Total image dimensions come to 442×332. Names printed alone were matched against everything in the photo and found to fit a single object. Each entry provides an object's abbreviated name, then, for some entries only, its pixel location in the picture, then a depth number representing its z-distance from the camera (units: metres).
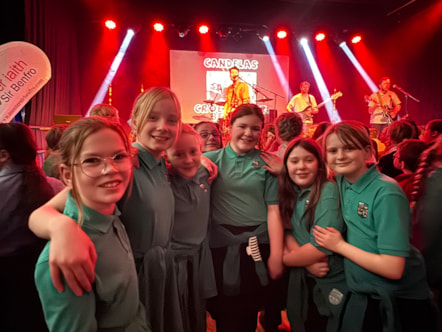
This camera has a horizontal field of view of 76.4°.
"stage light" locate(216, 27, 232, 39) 8.52
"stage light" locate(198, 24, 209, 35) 8.41
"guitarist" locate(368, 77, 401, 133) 7.55
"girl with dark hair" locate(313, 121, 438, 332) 1.23
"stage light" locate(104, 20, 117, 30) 7.98
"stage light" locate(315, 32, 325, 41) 9.01
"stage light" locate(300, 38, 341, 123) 9.49
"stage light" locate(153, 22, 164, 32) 8.27
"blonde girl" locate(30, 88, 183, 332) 1.22
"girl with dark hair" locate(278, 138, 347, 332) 1.47
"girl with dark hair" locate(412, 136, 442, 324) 1.40
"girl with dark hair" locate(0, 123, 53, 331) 1.49
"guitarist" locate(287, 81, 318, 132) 8.09
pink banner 3.17
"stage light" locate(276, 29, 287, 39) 8.80
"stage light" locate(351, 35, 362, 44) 9.15
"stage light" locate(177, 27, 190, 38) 8.39
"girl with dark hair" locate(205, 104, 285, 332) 1.68
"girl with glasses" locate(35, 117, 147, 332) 0.95
